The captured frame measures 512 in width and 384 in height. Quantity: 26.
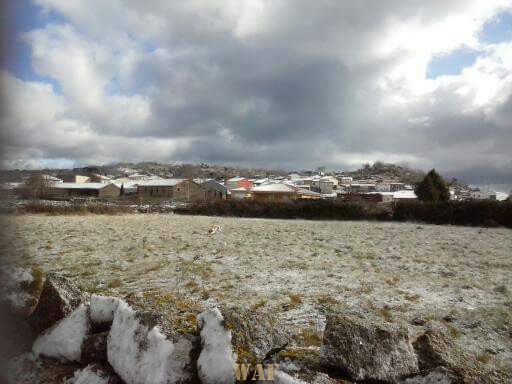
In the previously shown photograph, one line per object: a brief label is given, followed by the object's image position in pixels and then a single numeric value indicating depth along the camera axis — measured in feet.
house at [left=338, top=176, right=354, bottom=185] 421.59
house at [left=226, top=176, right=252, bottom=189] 274.11
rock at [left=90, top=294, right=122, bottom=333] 12.26
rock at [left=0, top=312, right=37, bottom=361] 10.26
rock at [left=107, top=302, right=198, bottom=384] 9.84
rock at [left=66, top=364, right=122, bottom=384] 10.55
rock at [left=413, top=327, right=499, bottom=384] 9.59
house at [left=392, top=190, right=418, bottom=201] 212.43
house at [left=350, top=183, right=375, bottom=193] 338.34
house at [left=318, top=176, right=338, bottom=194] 315.39
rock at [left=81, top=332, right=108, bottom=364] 11.39
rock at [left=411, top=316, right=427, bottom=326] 17.95
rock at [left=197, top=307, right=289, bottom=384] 9.80
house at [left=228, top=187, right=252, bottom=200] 226.79
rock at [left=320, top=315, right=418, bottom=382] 10.25
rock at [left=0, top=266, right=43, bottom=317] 11.77
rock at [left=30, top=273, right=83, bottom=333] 12.67
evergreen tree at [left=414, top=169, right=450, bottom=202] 157.99
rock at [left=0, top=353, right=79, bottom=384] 10.71
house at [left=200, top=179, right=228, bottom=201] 239.67
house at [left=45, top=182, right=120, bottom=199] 252.81
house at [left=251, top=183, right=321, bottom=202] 189.26
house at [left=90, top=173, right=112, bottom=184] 342.85
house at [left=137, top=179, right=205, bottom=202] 243.60
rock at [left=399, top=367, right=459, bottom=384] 9.37
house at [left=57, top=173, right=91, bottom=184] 328.86
